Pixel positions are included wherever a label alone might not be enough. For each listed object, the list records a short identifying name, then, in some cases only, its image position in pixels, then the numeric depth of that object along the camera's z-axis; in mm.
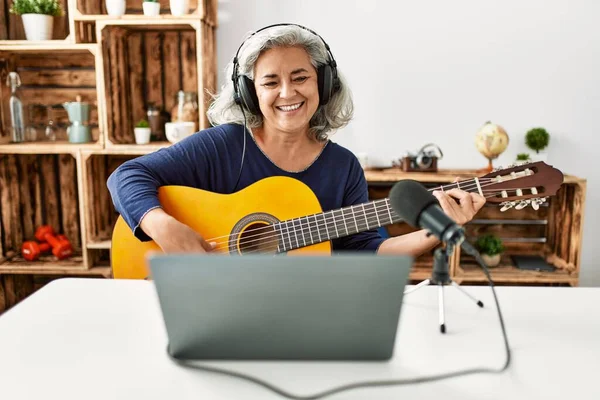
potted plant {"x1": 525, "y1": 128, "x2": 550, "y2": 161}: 2646
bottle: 2752
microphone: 709
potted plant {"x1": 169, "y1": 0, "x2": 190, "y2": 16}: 2553
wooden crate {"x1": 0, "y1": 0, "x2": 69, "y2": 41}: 2826
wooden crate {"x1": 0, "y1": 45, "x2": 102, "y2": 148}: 2895
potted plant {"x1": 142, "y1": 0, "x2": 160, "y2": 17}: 2531
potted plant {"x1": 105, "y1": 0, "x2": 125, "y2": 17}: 2537
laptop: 647
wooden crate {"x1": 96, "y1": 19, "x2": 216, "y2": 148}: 2662
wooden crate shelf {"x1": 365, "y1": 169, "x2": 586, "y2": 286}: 2500
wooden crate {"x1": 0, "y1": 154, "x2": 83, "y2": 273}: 2934
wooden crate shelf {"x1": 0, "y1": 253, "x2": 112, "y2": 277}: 2717
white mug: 2629
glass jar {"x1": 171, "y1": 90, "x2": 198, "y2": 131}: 2725
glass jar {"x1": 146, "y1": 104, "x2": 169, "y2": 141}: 2795
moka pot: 2738
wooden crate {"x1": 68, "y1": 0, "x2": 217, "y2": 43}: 2506
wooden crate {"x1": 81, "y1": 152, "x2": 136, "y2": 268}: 2689
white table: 679
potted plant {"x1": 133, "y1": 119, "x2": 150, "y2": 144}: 2688
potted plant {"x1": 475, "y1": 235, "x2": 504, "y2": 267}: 2629
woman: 1585
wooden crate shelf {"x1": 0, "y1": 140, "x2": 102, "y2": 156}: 2646
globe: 2547
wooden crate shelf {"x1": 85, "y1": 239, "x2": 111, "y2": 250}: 2678
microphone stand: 897
